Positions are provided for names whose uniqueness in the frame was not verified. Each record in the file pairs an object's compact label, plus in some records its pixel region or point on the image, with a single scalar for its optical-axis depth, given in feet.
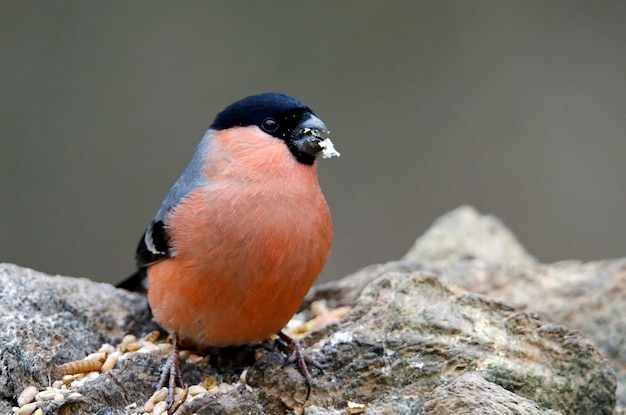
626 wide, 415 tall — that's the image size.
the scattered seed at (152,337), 21.03
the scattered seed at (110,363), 18.10
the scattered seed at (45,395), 16.26
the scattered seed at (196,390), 17.89
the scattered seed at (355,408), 16.63
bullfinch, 17.76
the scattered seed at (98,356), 18.57
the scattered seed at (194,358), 19.51
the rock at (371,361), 16.48
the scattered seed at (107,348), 19.45
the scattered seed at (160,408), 16.81
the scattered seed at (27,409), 15.67
